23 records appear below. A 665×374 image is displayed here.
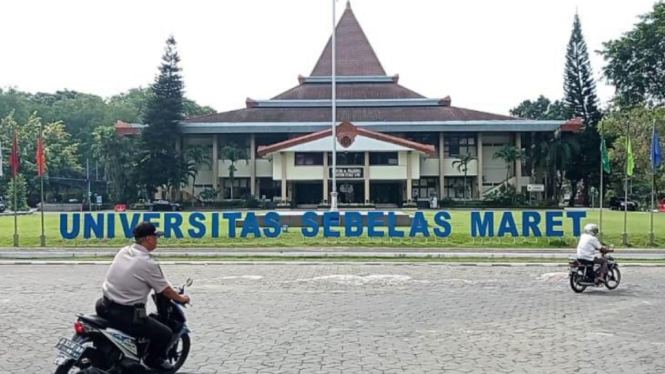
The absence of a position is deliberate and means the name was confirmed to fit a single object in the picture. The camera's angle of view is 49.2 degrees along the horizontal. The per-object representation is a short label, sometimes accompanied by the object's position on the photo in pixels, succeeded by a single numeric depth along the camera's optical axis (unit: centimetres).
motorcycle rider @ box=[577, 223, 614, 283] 1266
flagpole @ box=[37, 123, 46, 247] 2586
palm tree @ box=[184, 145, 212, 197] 6562
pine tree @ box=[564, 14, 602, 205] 7050
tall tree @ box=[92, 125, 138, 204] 6950
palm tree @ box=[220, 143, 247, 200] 6481
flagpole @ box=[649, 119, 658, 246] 2567
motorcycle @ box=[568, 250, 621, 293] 1257
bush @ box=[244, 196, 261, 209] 6075
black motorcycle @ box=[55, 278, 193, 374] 574
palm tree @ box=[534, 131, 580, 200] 6500
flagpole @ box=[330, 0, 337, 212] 3434
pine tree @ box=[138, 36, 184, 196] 6391
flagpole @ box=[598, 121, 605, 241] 2625
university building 6159
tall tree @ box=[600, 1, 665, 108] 5669
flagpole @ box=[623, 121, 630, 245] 2359
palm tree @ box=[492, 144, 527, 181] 6419
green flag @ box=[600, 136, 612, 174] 2649
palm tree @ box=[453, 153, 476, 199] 6464
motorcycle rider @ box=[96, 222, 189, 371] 603
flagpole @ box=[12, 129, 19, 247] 2342
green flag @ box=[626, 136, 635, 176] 2655
